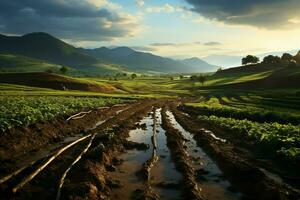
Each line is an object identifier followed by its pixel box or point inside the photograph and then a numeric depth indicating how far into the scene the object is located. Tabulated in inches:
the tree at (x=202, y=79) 7301.2
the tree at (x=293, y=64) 7367.6
